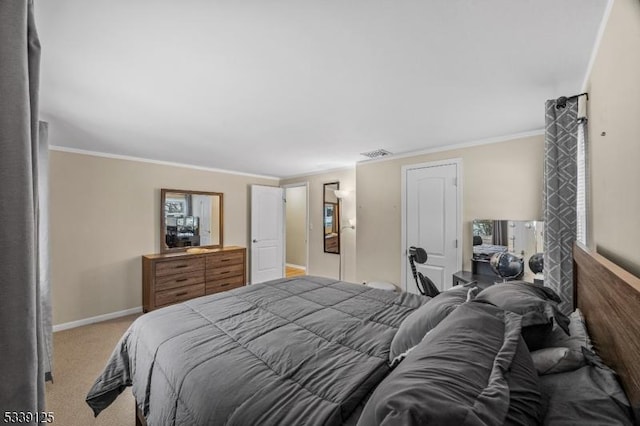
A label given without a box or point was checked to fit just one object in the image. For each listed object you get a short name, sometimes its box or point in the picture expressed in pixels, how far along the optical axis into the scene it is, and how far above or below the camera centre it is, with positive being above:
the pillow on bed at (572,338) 1.11 -0.56
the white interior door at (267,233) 5.40 -0.45
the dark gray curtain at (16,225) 0.50 -0.02
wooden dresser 3.84 -0.99
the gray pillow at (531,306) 1.16 -0.47
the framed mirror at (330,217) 5.28 -0.13
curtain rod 1.79 +0.72
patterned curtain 1.84 +0.09
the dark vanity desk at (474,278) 2.82 -0.76
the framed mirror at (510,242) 2.80 -0.37
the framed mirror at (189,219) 4.32 -0.13
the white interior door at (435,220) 3.47 -0.13
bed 0.70 -0.71
